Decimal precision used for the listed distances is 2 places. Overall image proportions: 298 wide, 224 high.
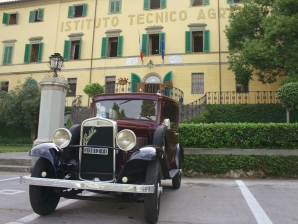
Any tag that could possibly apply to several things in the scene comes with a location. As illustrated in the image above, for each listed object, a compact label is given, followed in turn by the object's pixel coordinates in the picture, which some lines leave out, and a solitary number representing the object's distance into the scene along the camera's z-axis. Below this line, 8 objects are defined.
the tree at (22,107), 17.81
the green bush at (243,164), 8.36
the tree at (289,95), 10.71
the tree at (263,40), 13.80
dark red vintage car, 3.55
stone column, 9.26
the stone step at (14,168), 9.10
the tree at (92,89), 16.56
